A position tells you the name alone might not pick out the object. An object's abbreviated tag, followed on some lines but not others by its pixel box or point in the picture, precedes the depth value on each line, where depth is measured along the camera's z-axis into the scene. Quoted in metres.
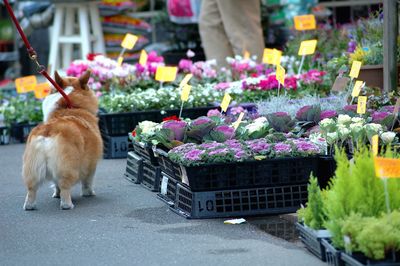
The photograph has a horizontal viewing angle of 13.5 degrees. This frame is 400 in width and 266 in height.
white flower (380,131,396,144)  12.14
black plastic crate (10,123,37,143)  21.07
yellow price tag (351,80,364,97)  14.16
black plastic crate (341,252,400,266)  9.00
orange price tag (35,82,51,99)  20.63
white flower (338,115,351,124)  12.96
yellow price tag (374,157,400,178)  8.94
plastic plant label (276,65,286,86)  14.93
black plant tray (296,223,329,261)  10.16
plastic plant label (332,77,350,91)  16.12
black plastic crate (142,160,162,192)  14.83
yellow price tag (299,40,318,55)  17.53
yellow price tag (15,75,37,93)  20.64
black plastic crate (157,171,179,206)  13.53
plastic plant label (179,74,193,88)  16.11
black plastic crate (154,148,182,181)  13.14
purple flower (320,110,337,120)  14.22
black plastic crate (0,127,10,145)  21.16
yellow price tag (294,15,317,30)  20.36
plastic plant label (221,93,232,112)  14.76
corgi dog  13.40
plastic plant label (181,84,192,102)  15.37
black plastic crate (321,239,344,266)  9.47
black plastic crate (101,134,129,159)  18.16
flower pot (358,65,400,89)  16.90
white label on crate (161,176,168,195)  13.95
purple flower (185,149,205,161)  12.33
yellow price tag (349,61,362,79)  14.86
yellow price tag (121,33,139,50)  19.58
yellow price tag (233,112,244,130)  13.81
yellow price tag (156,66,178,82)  17.77
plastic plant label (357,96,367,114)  13.08
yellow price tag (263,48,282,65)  17.20
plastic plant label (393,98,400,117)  12.88
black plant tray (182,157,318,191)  12.44
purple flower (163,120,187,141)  13.98
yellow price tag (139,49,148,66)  20.09
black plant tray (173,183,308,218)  12.55
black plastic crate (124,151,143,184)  15.53
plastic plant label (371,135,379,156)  9.77
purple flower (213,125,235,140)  13.59
